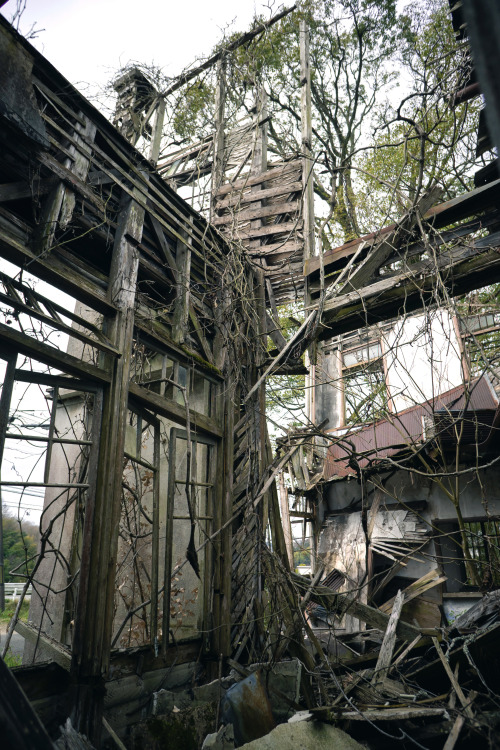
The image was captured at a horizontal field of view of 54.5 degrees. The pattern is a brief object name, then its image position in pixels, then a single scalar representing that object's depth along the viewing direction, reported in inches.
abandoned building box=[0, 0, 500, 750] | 163.0
